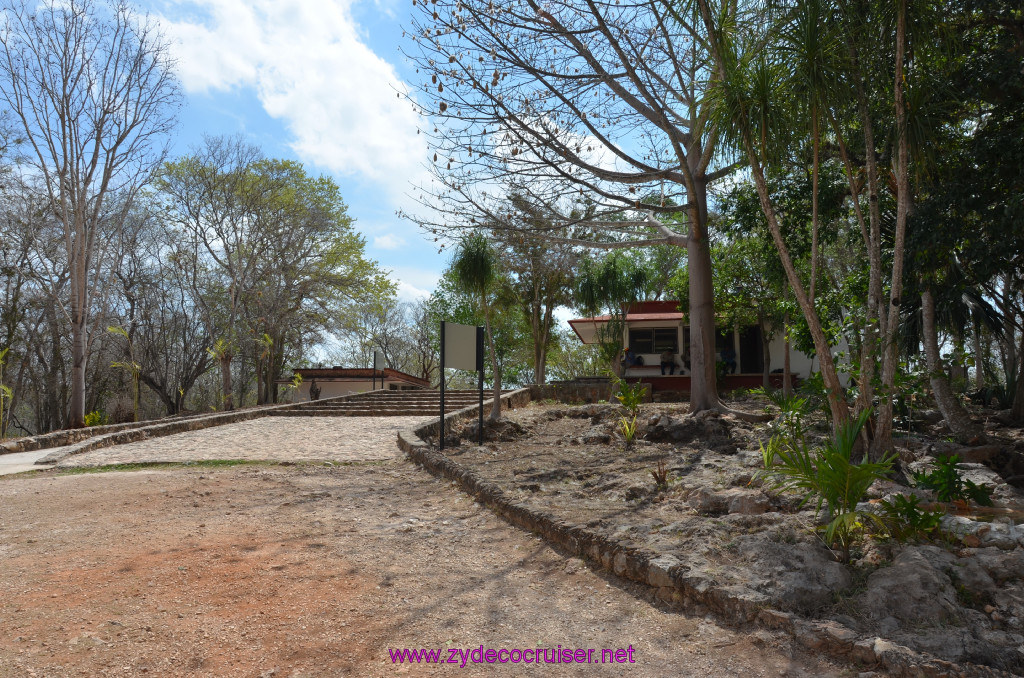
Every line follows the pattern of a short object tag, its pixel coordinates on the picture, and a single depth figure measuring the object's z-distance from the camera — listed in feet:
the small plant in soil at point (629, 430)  28.37
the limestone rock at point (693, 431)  28.12
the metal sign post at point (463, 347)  28.93
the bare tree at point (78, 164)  50.21
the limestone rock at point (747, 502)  14.35
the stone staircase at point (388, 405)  52.70
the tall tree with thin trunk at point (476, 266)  37.99
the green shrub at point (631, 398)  31.22
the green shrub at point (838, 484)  11.43
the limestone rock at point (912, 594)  9.19
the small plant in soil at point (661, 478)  18.32
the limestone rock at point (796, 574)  10.00
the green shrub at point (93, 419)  51.11
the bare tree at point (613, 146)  31.37
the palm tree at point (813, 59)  16.07
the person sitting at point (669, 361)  71.05
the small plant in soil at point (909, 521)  11.34
